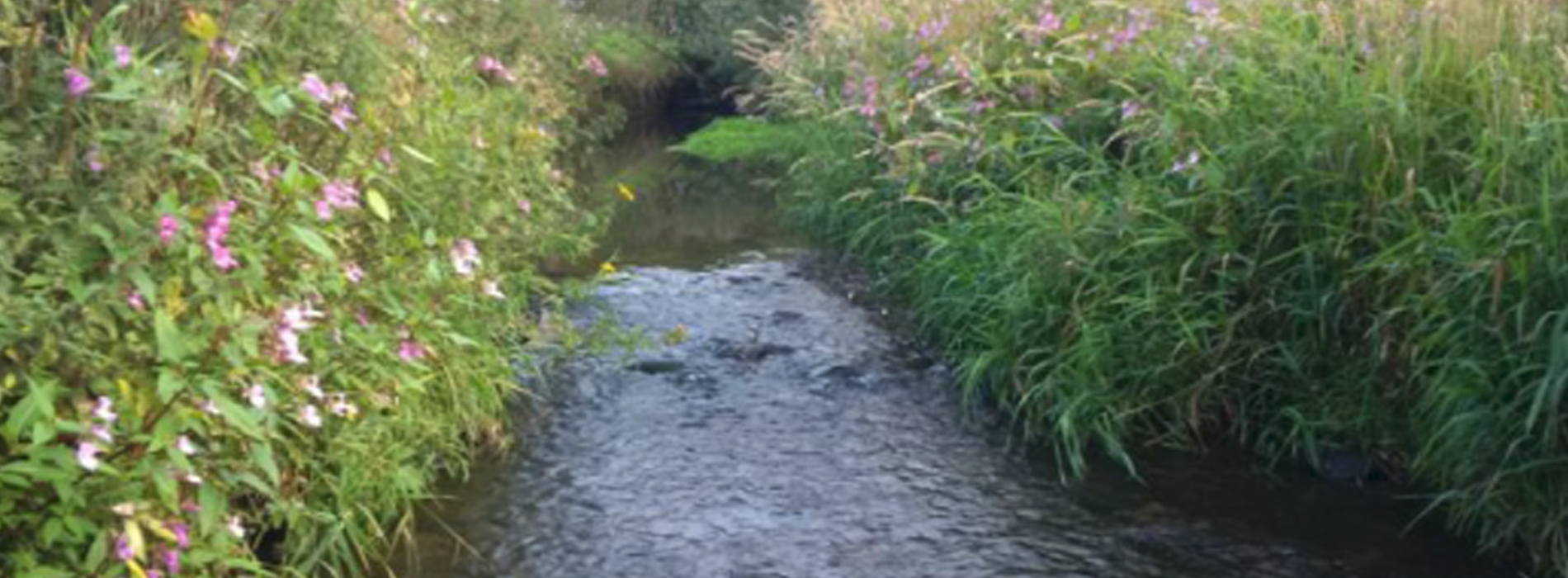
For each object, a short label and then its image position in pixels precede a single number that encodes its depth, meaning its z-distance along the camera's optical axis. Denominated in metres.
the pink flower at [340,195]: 4.56
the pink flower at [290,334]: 4.08
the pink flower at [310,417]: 4.20
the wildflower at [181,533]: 3.84
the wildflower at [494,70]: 7.70
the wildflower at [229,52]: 4.30
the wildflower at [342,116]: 4.65
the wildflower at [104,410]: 3.53
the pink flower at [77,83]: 3.73
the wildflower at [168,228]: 3.73
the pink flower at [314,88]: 4.50
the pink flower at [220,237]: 3.89
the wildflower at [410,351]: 5.32
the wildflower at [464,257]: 5.31
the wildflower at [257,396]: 3.93
